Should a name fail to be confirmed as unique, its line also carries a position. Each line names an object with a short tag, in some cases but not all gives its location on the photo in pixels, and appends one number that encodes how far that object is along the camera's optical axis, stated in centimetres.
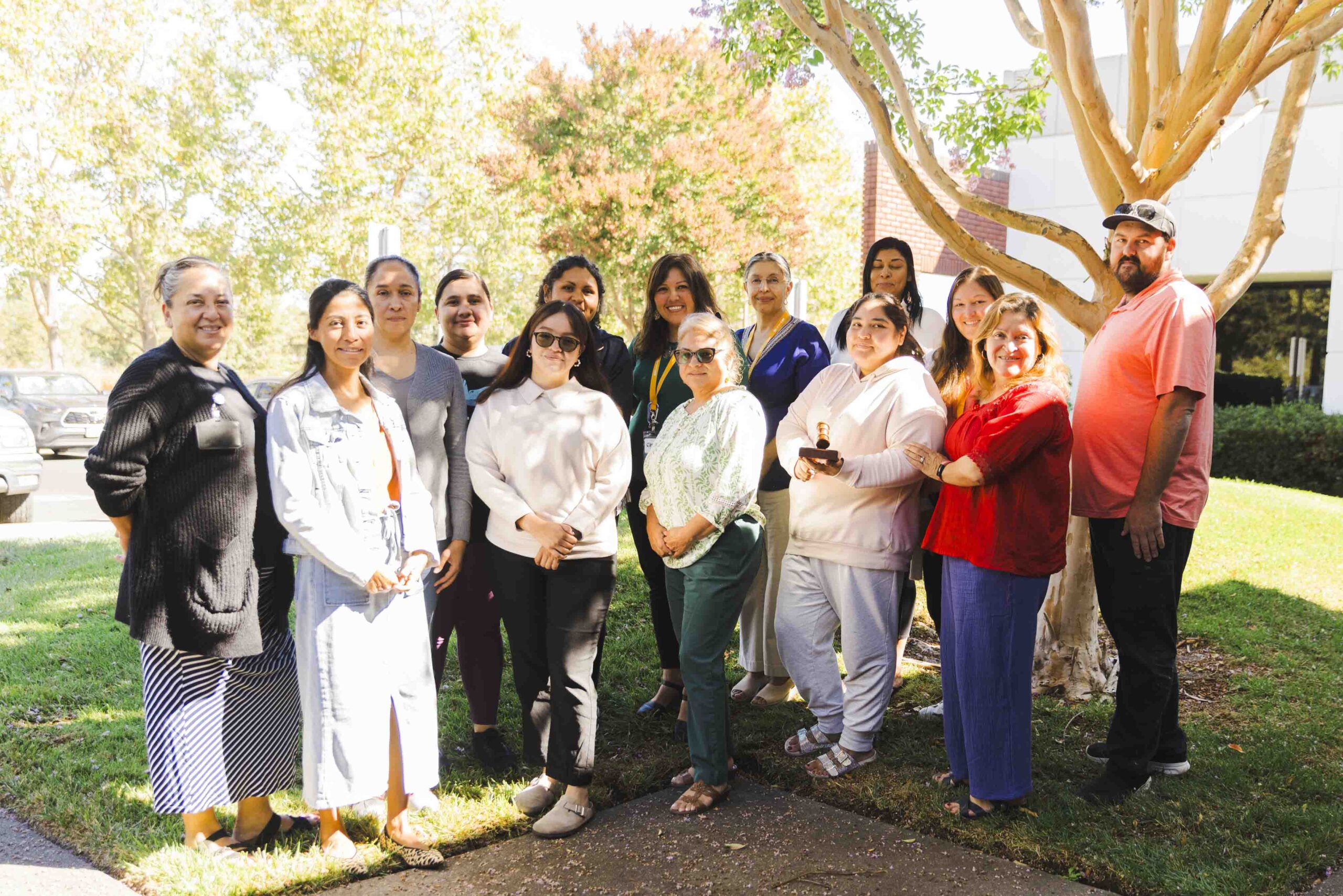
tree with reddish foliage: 2034
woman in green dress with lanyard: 518
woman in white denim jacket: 368
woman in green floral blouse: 420
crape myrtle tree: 542
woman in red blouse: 404
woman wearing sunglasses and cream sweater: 419
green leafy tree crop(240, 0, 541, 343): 2302
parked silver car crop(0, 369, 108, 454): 2173
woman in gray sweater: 438
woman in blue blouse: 532
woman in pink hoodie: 453
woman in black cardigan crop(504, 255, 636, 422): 504
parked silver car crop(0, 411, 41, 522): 1226
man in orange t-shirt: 408
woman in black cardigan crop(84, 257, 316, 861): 363
